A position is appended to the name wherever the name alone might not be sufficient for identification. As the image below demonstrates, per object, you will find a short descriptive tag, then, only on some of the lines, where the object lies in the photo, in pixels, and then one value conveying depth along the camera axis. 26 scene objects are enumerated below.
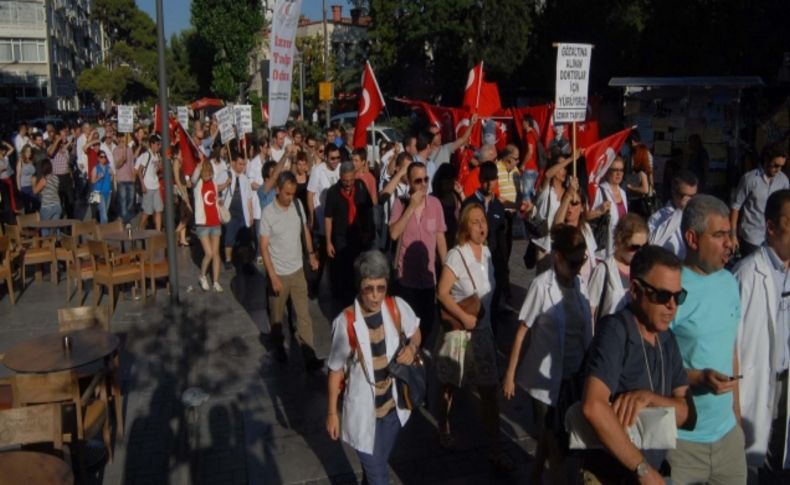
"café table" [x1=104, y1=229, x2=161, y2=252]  9.98
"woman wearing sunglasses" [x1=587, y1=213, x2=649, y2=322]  4.37
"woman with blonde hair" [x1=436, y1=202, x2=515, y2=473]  5.04
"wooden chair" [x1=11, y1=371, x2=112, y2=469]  4.99
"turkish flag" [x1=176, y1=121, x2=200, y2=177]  10.76
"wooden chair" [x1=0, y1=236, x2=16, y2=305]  9.65
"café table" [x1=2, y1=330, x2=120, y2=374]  5.39
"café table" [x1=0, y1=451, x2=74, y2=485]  3.84
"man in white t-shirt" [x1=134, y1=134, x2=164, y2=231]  13.41
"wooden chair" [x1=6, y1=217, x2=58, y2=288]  10.74
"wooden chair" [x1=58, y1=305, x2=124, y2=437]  6.24
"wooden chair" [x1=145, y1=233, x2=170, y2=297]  9.70
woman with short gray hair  4.18
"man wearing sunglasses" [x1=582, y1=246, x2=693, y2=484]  2.88
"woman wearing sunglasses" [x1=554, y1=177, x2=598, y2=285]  6.38
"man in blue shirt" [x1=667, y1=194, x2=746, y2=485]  3.54
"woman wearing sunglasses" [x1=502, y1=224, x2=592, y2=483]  4.42
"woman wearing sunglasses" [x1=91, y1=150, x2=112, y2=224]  14.86
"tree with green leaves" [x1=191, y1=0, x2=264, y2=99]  45.25
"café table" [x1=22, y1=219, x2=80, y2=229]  11.08
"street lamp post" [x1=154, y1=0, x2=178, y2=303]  9.20
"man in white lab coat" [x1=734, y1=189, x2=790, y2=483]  4.11
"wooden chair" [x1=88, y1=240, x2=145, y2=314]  9.23
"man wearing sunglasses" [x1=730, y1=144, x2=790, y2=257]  7.84
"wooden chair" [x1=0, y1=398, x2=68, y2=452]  4.39
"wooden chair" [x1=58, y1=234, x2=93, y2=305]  9.77
